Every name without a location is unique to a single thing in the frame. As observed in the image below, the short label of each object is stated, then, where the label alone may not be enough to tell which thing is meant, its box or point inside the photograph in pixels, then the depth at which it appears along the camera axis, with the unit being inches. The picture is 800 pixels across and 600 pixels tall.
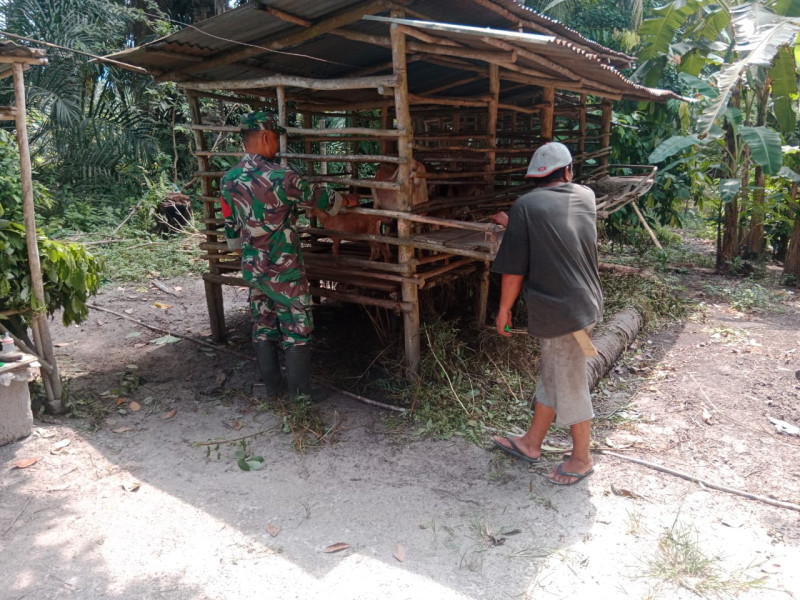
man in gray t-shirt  127.6
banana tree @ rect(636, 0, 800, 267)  276.1
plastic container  153.0
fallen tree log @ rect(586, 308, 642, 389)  195.8
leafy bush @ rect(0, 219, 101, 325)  157.3
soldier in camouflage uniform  167.3
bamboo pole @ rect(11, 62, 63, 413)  153.4
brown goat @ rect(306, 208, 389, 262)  196.4
